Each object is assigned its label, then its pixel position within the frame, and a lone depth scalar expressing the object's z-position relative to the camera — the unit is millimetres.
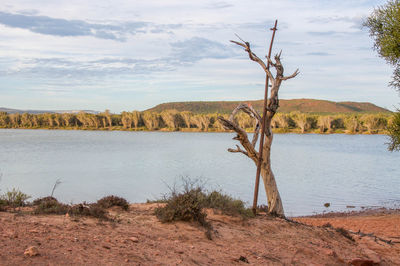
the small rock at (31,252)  4371
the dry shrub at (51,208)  6379
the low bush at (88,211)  6348
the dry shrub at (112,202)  7680
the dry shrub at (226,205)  7621
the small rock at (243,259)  5634
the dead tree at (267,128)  8620
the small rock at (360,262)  6680
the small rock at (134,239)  5500
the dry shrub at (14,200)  6876
